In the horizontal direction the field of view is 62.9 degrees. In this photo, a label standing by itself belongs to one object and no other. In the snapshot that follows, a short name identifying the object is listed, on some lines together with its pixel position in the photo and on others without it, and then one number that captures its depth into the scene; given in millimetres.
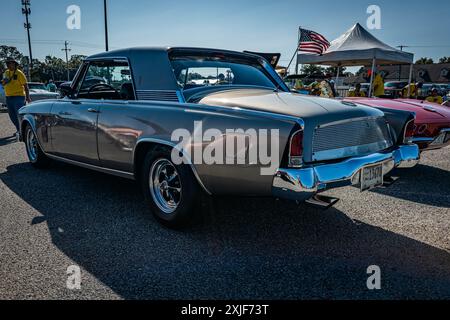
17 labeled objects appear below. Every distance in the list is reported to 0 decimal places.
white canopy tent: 11234
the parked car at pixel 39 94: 14812
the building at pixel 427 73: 55522
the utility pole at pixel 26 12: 42062
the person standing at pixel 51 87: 18578
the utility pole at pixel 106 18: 19812
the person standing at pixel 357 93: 10516
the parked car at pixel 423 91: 24172
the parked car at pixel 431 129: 4922
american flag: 12438
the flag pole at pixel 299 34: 12723
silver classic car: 2520
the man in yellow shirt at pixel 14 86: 7894
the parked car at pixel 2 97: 16333
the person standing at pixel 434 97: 10480
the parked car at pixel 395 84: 27128
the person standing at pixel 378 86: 10430
